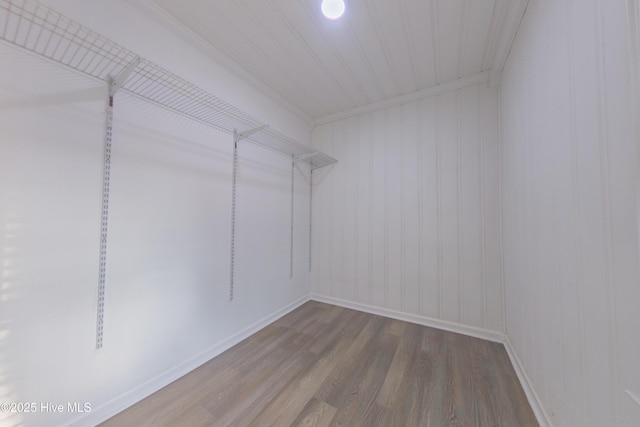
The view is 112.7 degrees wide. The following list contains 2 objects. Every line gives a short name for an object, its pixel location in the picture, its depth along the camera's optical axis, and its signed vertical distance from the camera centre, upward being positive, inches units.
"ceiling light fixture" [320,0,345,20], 50.3 +50.5
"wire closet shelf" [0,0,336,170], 35.8 +30.2
